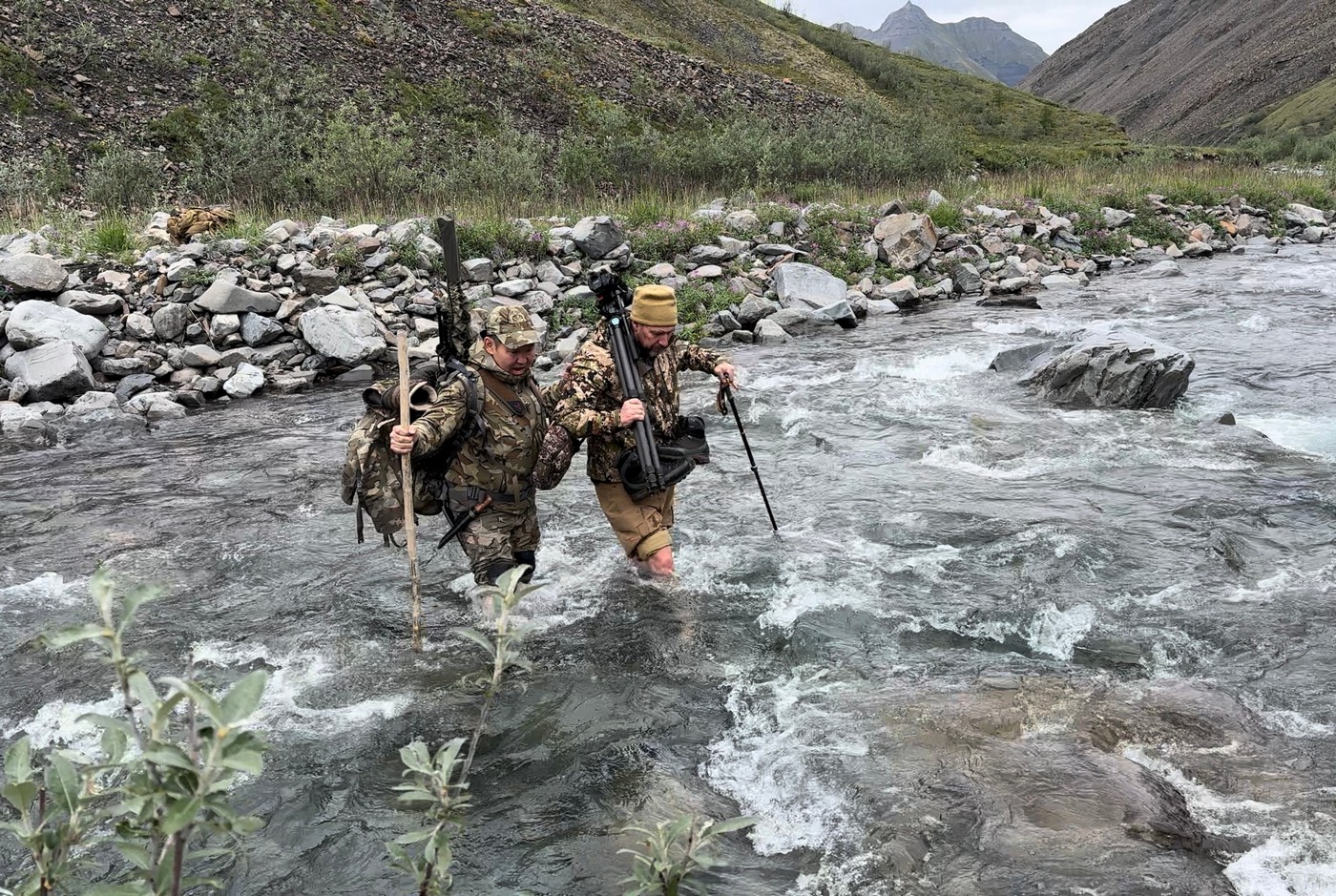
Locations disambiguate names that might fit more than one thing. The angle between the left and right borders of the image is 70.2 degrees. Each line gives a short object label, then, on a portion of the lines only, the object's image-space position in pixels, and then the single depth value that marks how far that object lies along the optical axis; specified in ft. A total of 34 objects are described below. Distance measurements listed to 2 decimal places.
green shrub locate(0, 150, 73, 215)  64.39
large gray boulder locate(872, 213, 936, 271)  66.39
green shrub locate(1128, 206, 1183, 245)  79.20
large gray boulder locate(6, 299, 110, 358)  42.60
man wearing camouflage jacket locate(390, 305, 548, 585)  19.99
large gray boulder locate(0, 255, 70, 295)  45.80
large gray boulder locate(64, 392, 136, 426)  39.34
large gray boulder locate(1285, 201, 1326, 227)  87.58
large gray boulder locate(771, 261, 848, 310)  56.75
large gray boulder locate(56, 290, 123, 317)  45.96
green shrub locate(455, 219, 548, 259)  56.49
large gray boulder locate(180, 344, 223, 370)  44.57
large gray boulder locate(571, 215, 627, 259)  58.54
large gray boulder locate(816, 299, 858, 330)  54.75
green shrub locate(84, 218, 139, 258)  51.60
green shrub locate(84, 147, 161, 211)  67.97
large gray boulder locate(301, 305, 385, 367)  46.21
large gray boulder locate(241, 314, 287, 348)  46.29
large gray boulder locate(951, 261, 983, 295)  64.95
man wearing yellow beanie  20.34
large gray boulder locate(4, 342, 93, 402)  40.81
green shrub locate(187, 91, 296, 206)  68.95
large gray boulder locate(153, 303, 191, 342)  45.75
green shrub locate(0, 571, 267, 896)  5.59
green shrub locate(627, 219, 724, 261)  60.90
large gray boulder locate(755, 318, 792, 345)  51.98
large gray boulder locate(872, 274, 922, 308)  60.49
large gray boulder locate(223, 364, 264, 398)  43.47
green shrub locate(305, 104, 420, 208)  67.31
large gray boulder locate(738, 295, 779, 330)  54.19
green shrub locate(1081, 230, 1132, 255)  75.20
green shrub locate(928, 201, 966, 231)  72.79
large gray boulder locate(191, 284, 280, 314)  46.80
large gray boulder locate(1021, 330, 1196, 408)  36.73
